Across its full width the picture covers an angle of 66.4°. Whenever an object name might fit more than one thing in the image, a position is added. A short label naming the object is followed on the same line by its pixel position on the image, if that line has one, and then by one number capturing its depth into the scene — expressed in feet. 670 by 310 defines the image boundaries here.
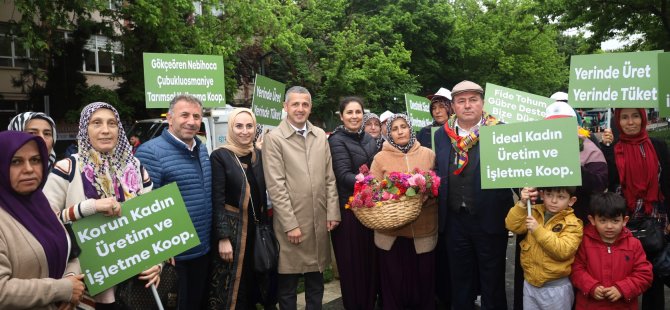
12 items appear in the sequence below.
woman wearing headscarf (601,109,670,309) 12.96
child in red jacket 11.10
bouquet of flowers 12.41
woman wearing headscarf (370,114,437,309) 14.14
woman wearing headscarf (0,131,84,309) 7.43
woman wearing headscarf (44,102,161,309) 9.49
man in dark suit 13.03
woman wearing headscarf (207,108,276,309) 12.87
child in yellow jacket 11.35
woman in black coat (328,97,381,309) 15.16
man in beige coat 13.61
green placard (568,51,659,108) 13.83
